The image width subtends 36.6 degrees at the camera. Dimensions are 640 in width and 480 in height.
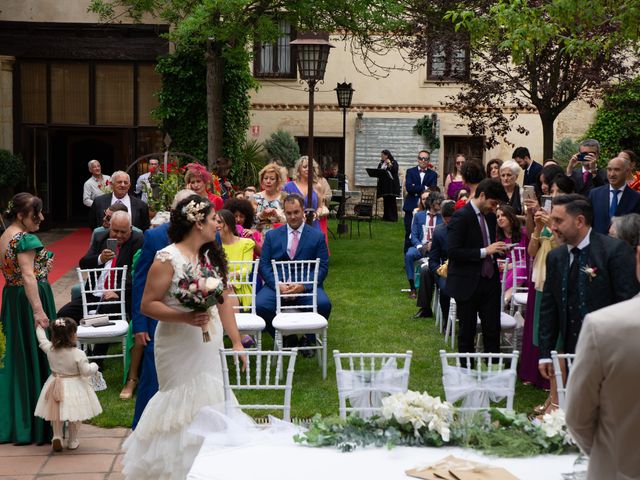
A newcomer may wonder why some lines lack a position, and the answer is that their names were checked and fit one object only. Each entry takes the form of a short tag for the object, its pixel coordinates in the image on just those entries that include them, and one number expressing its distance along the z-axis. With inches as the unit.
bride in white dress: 222.1
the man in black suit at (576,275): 263.9
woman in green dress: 295.9
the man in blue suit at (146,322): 254.8
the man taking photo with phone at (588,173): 431.2
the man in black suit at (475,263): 332.2
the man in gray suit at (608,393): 115.3
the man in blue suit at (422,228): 509.0
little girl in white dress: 285.9
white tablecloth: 168.7
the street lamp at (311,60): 534.9
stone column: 906.7
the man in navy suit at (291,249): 392.2
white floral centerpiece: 184.5
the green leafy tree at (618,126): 980.6
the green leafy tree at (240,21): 622.5
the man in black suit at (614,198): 366.9
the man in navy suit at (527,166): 545.0
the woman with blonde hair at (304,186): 532.8
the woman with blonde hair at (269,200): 472.4
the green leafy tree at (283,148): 1047.0
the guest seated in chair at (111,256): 362.3
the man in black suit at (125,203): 430.3
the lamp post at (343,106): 866.5
